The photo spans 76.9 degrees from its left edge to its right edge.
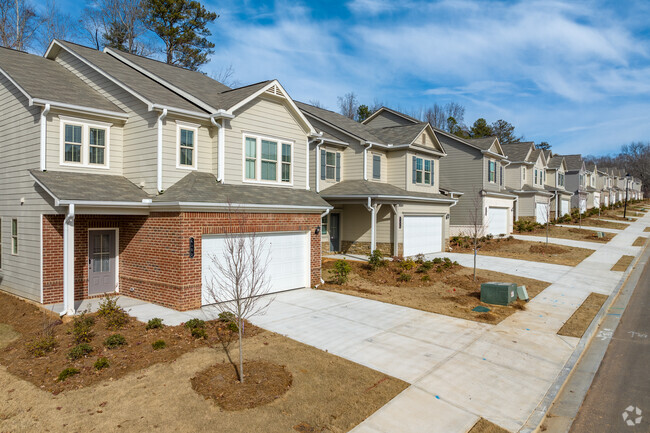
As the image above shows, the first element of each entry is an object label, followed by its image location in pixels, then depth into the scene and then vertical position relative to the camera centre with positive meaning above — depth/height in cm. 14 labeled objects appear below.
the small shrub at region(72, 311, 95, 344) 881 -267
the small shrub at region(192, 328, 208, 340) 938 -283
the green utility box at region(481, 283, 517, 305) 1336 -267
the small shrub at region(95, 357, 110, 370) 754 -286
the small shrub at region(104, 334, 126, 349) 861 -279
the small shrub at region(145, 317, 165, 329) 976 -272
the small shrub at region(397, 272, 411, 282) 1697 -271
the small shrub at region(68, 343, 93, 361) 796 -280
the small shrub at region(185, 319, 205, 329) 983 -274
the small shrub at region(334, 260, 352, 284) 1645 -244
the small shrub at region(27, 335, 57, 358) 824 -282
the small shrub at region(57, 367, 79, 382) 713 -289
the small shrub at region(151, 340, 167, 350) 863 -285
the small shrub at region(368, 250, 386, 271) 1845 -222
